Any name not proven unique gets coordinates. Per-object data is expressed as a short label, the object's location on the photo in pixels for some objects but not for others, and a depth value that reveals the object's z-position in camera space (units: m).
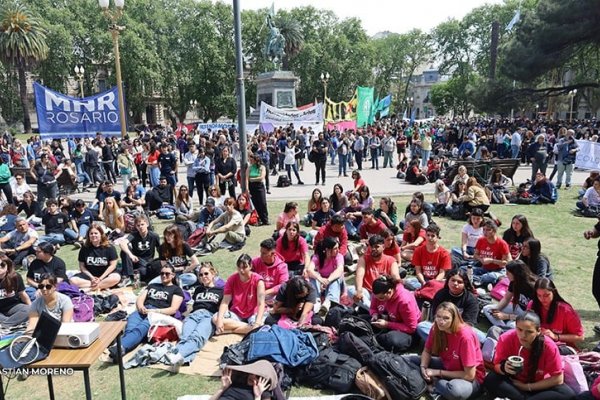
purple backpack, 6.17
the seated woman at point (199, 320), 5.20
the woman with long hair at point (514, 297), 5.19
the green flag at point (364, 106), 28.91
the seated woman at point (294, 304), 5.65
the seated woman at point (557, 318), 4.58
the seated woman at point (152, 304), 5.53
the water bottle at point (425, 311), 5.57
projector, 3.37
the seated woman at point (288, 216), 8.98
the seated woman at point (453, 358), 4.24
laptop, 3.15
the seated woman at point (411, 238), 7.99
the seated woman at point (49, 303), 5.27
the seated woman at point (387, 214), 9.47
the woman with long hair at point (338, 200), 10.46
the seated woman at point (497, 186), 12.91
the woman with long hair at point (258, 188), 11.13
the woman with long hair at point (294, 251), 7.23
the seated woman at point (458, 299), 5.08
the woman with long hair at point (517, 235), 6.97
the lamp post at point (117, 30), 13.66
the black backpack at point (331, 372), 4.55
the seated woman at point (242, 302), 5.75
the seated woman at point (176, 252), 7.52
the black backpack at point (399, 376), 4.30
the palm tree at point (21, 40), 40.09
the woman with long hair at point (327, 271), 6.58
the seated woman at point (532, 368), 3.94
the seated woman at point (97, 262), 7.31
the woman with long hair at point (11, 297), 5.82
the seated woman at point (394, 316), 5.15
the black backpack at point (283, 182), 16.27
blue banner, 13.85
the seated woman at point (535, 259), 5.93
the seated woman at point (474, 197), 10.70
